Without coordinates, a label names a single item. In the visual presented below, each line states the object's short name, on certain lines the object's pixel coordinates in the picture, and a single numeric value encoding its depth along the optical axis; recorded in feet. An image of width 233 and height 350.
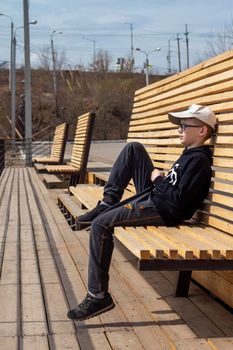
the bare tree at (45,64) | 297.53
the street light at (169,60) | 284.94
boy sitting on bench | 12.19
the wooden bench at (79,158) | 35.86
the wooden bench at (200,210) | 10.90
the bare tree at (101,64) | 302.04
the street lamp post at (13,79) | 127.97
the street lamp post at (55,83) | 250.37
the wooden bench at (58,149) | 54.75
